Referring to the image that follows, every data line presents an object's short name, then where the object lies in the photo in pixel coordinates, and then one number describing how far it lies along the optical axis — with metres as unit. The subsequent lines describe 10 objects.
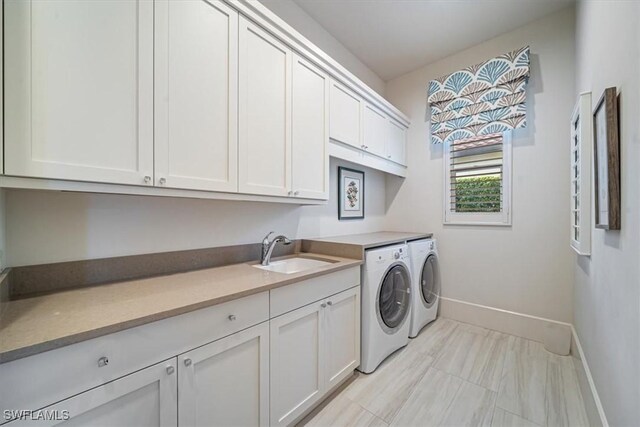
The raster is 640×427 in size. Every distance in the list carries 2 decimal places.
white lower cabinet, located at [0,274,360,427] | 0.69
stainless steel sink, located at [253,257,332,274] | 1.84
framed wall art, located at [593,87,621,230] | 1.03
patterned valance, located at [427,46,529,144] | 2.34
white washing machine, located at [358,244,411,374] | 1.84
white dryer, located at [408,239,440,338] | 2.37
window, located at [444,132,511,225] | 2.54
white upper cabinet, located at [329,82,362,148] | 2.04
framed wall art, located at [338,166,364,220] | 2.61
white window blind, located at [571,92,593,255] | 1.50
